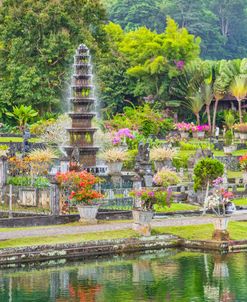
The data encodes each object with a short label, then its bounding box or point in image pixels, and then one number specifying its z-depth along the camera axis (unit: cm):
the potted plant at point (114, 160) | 4916
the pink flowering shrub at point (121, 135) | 5684
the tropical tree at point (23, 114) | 6919
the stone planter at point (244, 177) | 5047
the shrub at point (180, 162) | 5416
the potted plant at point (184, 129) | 7200
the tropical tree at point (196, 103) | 7996
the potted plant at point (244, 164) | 5006
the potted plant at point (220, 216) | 3541
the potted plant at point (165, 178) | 4624
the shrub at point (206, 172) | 4341
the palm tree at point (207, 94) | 7994
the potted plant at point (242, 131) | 7019
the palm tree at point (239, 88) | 7912
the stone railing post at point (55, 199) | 3844
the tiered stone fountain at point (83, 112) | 4844
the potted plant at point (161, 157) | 5253
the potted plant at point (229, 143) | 6328
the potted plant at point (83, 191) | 3722
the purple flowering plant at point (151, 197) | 3547
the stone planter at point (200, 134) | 7331
